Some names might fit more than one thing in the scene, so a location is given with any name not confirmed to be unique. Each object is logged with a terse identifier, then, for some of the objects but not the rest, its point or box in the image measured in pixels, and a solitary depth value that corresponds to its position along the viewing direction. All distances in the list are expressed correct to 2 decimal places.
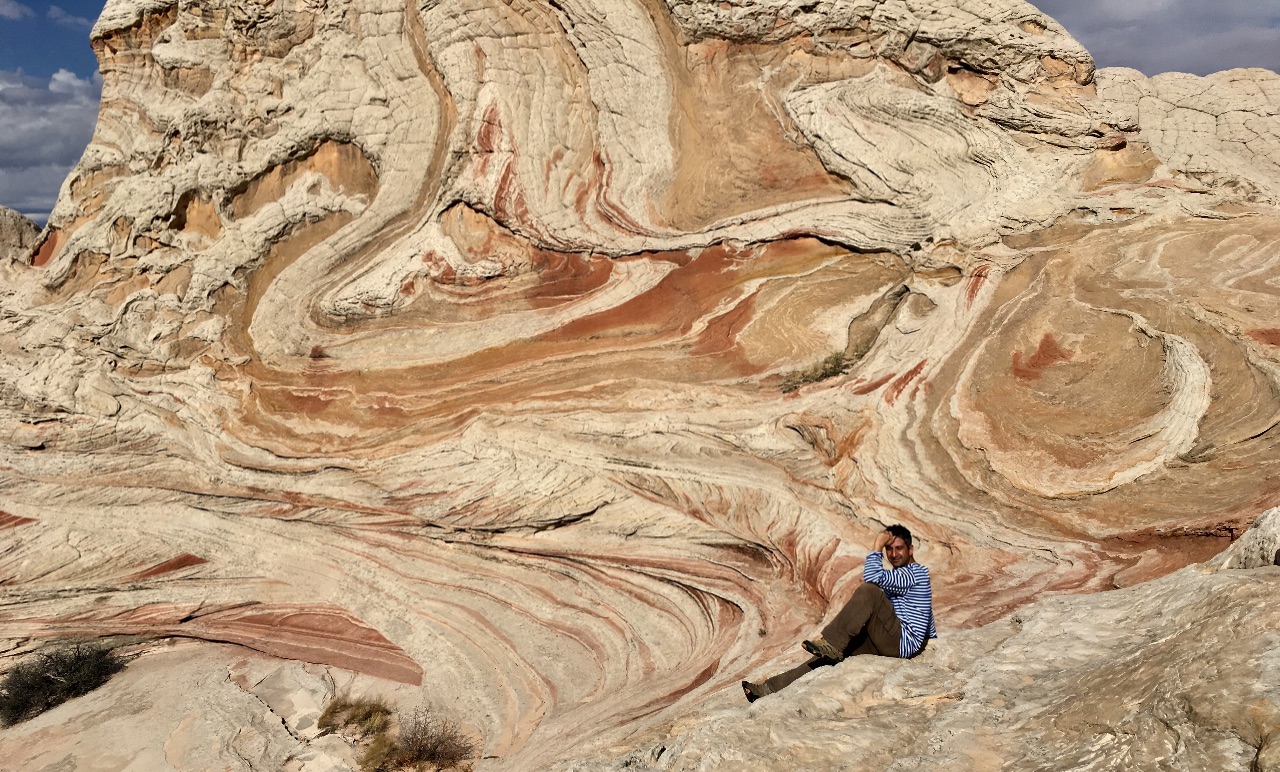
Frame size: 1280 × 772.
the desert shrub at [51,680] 8.95
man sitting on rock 5.80
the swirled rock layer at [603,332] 8.71
